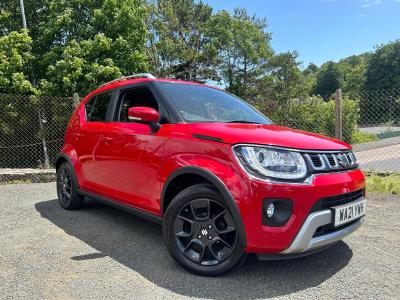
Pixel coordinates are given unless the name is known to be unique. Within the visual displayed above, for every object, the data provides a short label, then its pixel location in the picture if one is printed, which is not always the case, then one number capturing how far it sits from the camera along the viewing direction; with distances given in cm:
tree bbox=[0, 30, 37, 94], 1209
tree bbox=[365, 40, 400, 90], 6203
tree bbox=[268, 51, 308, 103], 3219
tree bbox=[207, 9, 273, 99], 2819
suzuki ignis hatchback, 285
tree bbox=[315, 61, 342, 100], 8625
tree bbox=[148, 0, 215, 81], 2352
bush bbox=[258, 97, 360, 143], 823
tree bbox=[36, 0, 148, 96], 1287
